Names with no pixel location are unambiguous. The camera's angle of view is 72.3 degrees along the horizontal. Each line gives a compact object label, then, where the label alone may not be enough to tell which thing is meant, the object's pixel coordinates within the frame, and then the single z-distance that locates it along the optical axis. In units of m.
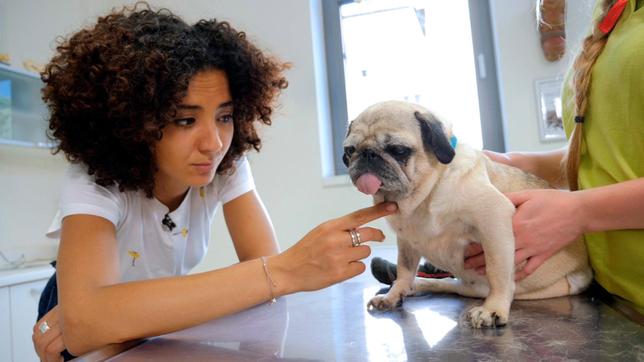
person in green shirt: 0.73
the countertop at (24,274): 1.91
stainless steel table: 0.59
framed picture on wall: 1.96
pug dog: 0.79
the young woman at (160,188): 0.74
